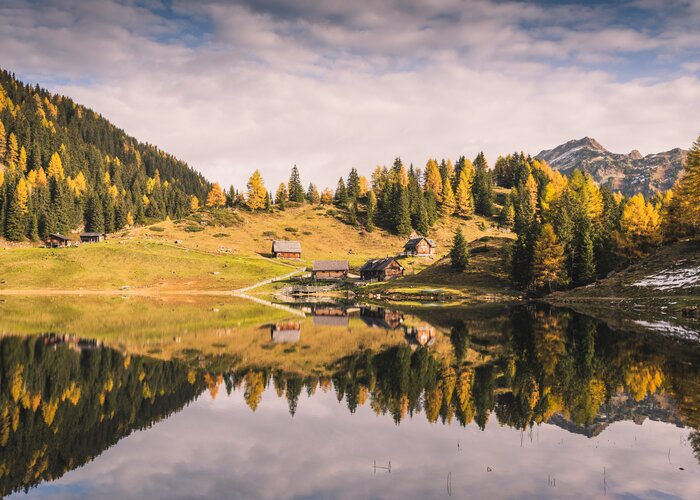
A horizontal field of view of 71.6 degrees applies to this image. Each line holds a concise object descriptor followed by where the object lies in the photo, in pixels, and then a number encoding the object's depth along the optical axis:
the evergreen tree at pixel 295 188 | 185.75
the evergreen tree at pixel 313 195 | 189.25
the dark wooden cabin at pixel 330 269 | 118.50
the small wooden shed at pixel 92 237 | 145.02
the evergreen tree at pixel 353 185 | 187.50
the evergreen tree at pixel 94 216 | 177.75
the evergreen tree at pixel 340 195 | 183.12
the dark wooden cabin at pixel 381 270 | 114.69
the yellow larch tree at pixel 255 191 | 169.88
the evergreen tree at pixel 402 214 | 158.75
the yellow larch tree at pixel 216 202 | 197.50
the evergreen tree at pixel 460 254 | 101.88
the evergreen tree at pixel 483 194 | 176.00
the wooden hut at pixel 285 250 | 136.75
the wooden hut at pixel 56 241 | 137.38
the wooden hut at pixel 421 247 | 136.75
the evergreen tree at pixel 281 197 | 177.05
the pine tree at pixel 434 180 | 180.12
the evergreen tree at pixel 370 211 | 162.15
